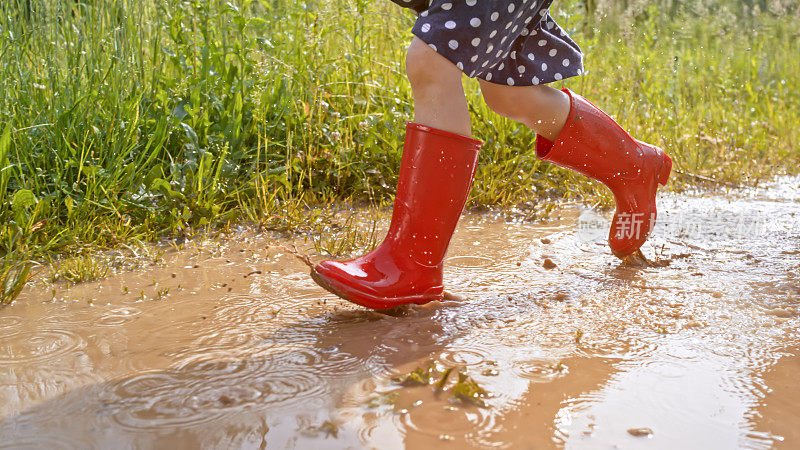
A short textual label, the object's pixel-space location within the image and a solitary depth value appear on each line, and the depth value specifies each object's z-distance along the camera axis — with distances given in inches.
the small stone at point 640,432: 54.7
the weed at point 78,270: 90.7
